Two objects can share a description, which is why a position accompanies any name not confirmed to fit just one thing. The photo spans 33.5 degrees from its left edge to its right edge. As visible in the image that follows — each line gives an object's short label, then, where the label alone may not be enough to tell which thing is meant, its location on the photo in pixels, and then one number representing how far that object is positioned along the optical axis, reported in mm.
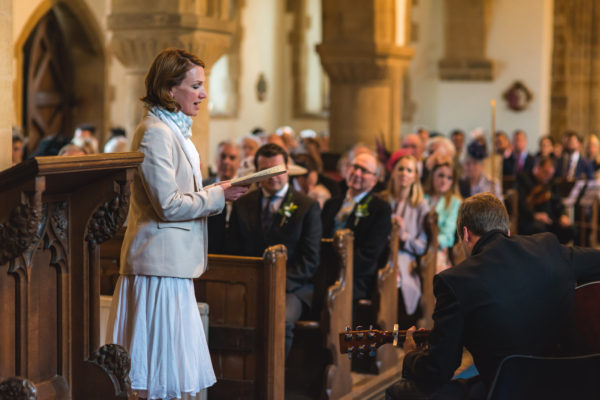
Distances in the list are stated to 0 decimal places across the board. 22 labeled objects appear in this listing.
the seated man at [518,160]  14398
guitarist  3320
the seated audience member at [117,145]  8586
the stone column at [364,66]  10812
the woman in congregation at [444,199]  7539
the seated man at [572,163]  13023
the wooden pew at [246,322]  4824
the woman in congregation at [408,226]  6996
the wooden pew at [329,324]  5496
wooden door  12074
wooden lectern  2783
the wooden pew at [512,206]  10594
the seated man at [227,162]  7465
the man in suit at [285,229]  5664
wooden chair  3078
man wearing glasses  6312
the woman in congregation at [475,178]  9344
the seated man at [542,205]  10906
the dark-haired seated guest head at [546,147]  14586
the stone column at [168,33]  6887
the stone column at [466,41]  17031
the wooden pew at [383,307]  6289
